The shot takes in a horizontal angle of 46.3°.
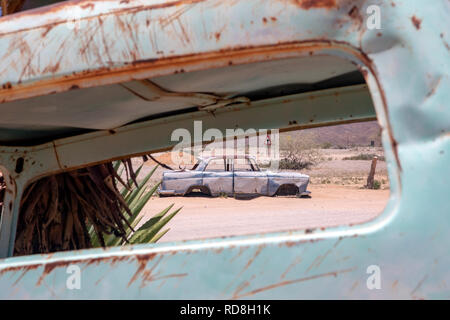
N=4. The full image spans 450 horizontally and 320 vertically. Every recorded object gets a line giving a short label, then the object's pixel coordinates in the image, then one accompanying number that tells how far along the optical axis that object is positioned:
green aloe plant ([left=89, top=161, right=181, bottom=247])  4.87
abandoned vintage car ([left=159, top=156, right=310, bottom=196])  20.50
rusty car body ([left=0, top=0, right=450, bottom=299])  1.08
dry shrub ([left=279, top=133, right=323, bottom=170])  39.59
